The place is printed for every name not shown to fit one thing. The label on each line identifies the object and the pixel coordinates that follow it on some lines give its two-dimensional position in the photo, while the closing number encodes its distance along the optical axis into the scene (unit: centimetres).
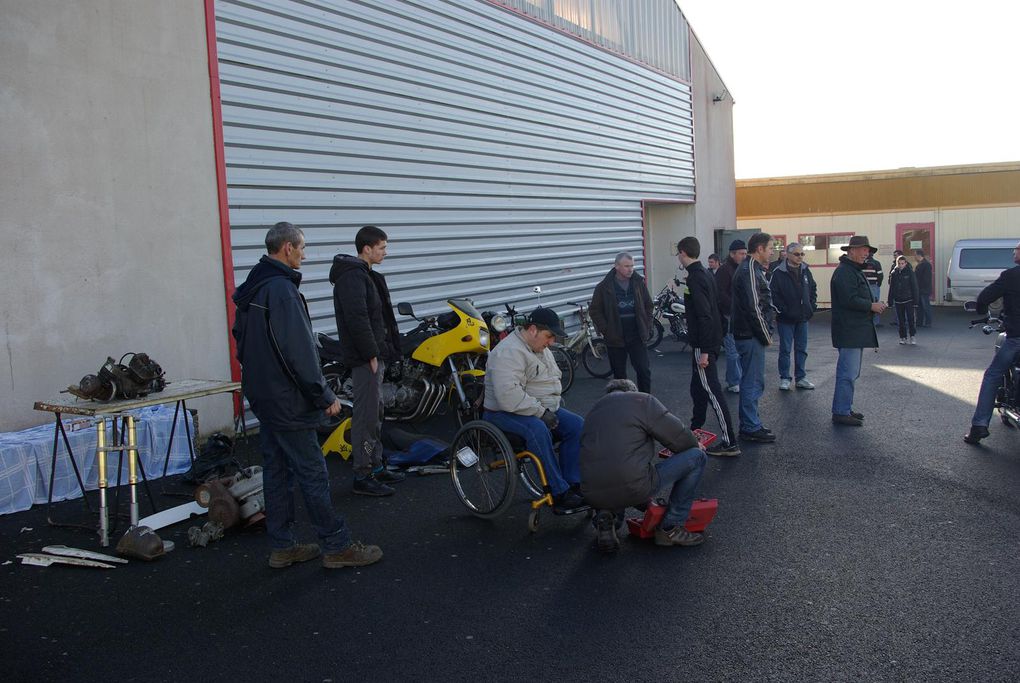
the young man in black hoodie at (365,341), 663
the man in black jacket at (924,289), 1833
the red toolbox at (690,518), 535
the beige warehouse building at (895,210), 2300
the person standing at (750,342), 815
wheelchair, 564
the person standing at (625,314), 902
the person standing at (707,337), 758
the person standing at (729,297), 1084
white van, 2144
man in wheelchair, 564
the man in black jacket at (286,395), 496
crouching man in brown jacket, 502
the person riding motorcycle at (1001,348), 750
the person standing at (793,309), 1100
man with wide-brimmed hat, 858
